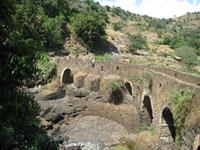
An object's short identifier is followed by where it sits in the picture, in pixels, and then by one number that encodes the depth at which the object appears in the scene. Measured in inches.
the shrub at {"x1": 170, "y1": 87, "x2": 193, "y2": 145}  391.6
